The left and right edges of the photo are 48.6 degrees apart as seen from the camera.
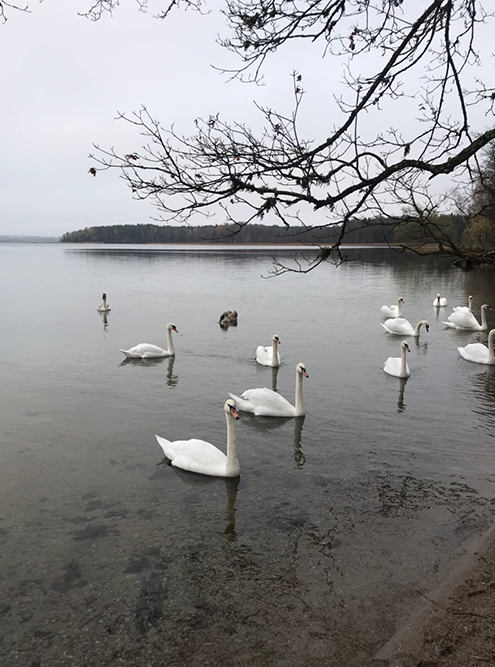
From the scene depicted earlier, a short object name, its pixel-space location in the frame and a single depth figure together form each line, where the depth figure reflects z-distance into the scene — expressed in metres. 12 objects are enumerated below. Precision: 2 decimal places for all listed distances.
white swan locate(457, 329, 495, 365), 13.75
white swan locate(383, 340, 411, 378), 12.23
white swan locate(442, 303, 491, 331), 18.45
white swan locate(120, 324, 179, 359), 14.61
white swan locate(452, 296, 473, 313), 18.90
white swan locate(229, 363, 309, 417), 9.87
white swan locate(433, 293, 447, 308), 23.39
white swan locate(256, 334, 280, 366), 13.30
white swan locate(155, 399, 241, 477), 7.49
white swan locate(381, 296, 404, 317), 20.77
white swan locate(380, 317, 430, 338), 17.42
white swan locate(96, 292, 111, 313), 22.34
